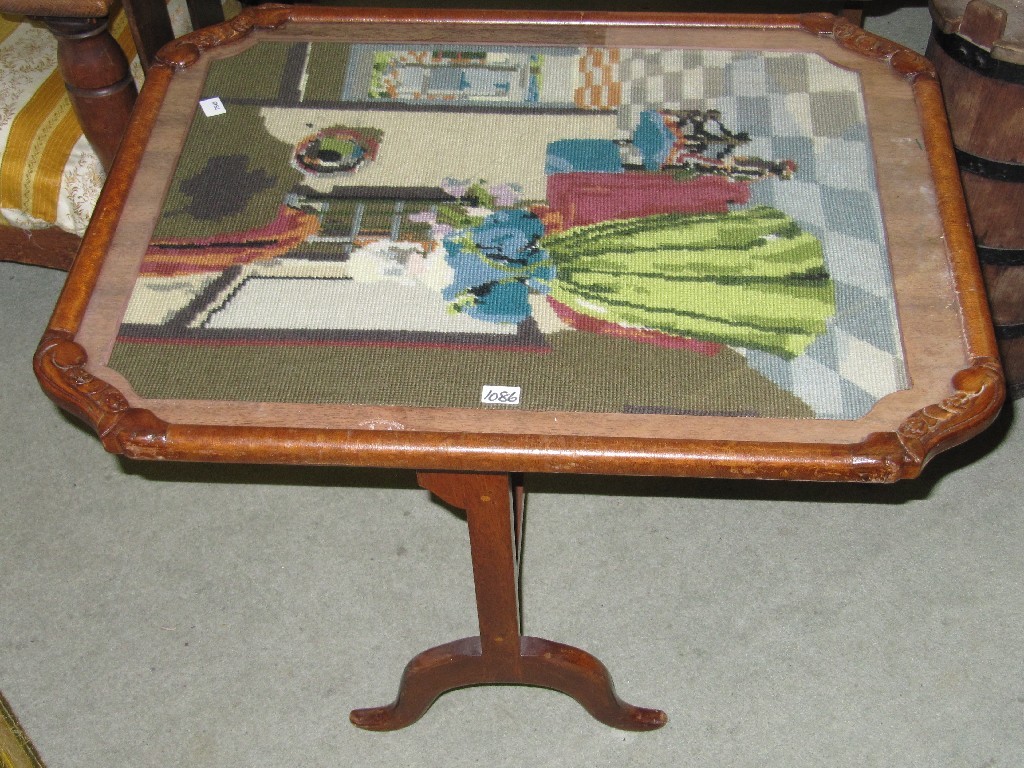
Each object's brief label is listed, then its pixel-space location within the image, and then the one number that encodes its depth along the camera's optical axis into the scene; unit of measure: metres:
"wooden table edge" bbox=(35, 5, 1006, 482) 1.34
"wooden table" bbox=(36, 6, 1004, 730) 1.38
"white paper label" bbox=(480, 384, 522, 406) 1.41
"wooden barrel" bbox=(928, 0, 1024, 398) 1.96
